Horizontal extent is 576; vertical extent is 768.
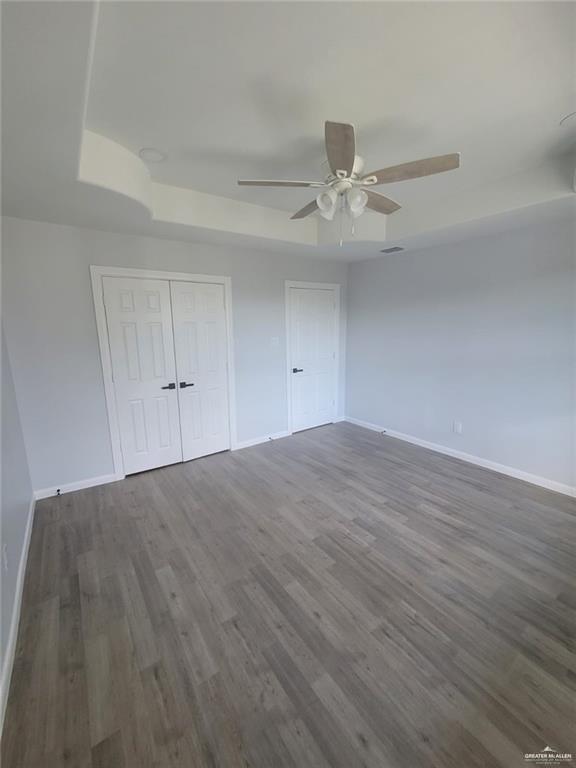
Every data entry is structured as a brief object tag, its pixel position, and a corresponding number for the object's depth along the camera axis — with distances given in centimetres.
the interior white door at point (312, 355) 445
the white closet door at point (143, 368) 316
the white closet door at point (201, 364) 352
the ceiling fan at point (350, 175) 157
